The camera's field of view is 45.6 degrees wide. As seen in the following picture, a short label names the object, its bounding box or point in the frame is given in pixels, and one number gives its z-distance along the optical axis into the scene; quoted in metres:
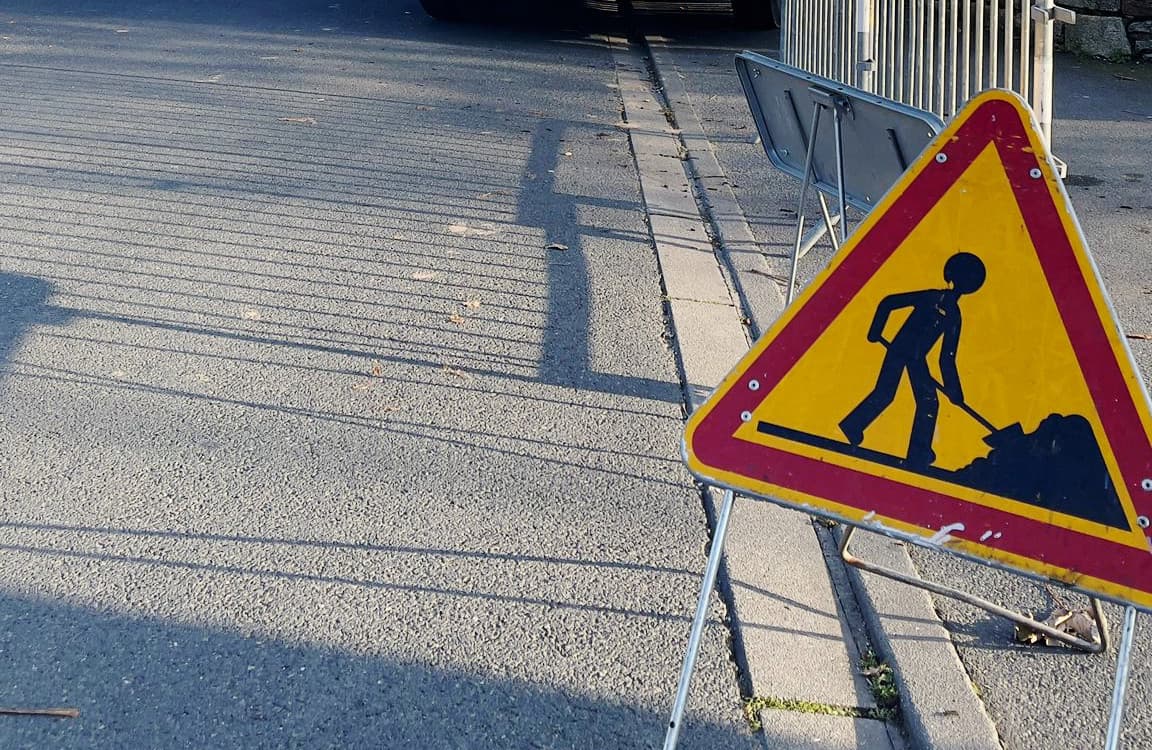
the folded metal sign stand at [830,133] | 3.39
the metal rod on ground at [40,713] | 2.78
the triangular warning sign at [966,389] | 2.31
